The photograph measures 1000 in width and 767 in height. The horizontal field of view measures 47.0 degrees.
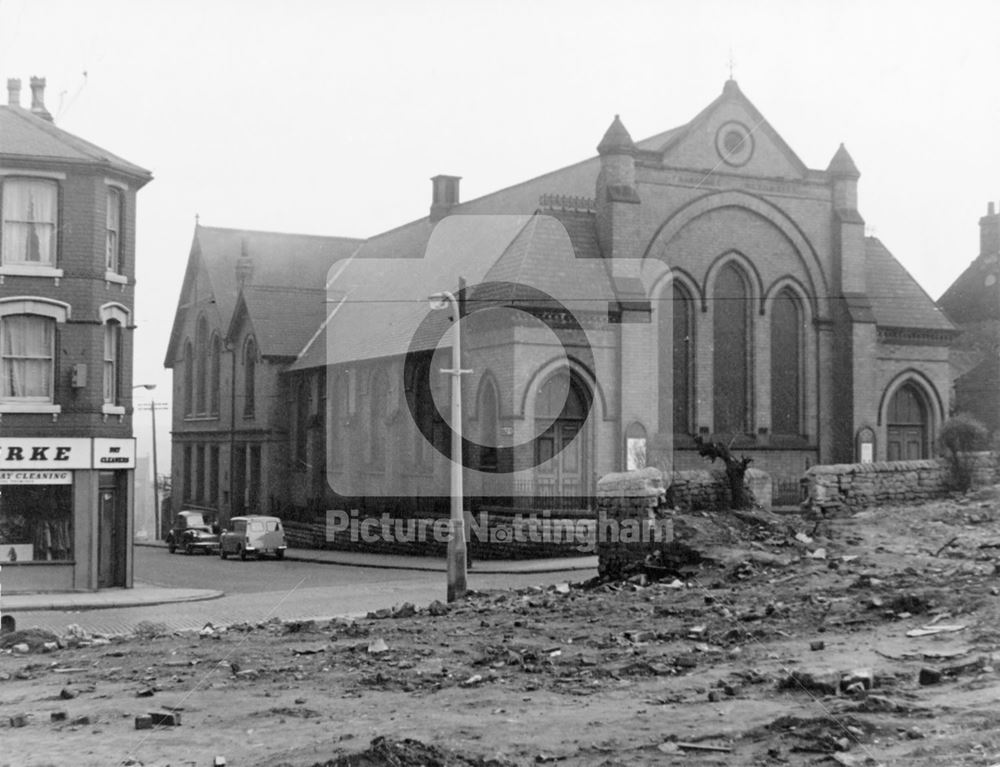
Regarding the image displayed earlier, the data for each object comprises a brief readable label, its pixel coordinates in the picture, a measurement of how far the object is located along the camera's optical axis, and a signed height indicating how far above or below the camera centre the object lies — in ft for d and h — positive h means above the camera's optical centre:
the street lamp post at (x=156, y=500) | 199.82 -8.64
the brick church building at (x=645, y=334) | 111.75 +12.19
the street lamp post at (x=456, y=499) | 73.10 -3.22
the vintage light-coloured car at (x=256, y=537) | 130.82 -9.84
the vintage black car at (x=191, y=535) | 148.05 -10.93
